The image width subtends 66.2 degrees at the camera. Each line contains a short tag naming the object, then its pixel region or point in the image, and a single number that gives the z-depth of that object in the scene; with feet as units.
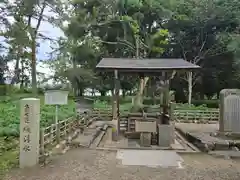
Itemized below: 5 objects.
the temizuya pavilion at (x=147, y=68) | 19.04
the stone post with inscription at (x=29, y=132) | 12.01
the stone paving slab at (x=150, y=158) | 13.29
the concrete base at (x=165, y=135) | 18.56
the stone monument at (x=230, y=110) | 21.25
